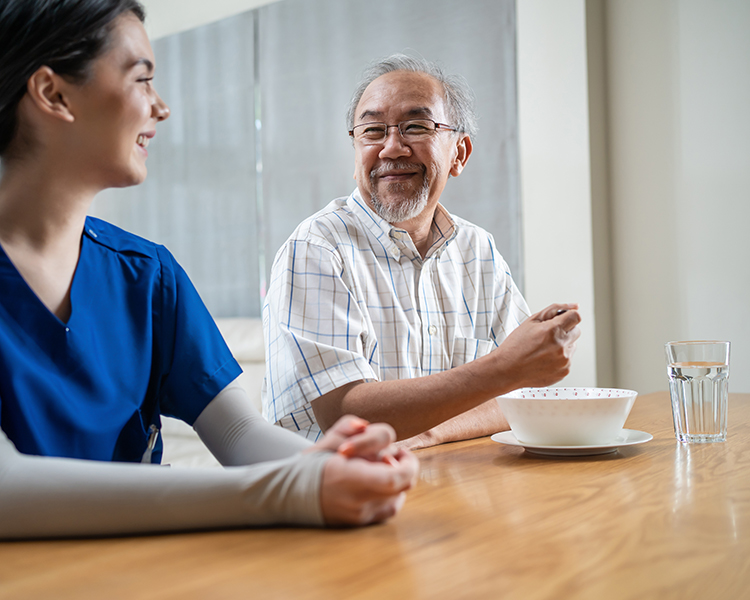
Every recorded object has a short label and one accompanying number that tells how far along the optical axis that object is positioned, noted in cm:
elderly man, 124
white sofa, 286
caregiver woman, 62
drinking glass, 112
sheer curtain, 283
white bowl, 99
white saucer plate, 99
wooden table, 49
